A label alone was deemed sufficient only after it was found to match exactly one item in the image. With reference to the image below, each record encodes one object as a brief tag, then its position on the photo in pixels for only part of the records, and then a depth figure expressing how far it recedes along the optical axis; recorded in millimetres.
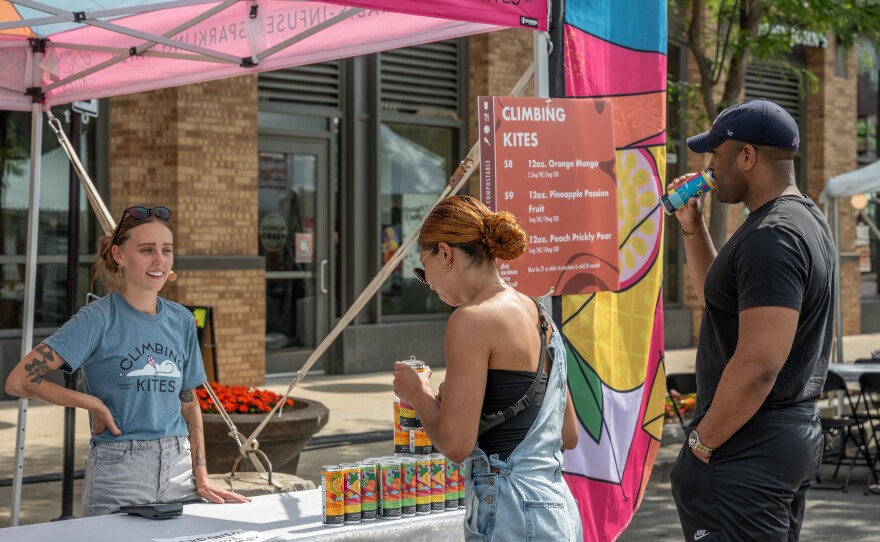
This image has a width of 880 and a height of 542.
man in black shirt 3164
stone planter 7094
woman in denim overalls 2934
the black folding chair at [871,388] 8852
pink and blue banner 5078
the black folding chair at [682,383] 9484
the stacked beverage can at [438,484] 4020
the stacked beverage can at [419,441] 4070
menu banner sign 4688
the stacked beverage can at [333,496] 3852
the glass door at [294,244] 13875
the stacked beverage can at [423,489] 3998
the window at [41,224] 11859
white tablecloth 3723
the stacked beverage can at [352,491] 3875
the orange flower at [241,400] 7400
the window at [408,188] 14977
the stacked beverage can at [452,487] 4102
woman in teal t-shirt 3896
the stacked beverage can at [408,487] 3965
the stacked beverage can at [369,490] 3906
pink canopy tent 5516
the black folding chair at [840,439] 8922
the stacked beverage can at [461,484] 4125
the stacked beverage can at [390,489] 3924
